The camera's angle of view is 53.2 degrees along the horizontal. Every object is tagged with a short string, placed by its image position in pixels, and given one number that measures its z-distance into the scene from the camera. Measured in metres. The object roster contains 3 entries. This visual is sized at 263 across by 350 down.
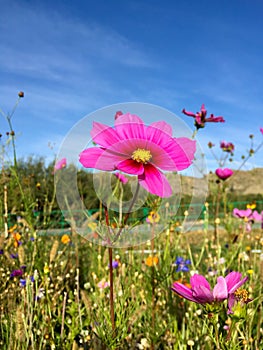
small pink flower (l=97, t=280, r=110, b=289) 0.41
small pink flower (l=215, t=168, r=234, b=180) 2.02
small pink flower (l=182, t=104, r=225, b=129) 0.42
